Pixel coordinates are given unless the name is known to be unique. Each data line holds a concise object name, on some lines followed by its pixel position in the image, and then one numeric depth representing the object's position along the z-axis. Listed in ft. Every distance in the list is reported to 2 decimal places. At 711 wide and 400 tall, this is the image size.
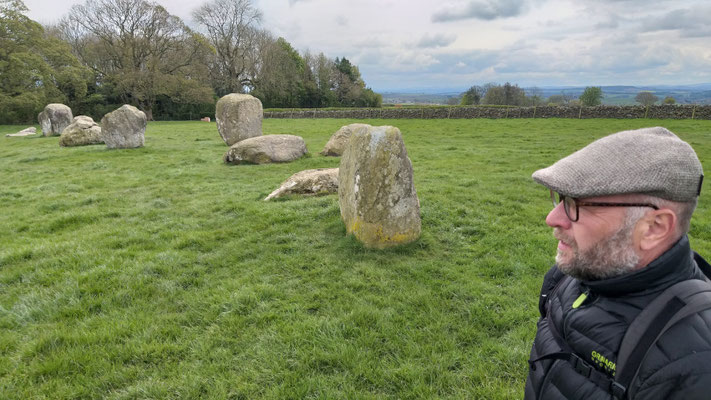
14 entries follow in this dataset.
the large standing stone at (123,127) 54.39
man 4.47
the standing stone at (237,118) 58.59
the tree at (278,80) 164.14
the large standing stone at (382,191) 18.47
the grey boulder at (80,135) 60.13
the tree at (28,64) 93.43
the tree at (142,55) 123.95
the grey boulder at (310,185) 28.84
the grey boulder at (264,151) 44.06
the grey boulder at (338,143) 48.39
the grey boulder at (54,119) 76.18
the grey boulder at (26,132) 82.33
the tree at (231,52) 157.07
